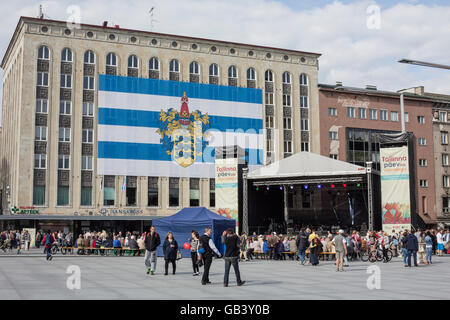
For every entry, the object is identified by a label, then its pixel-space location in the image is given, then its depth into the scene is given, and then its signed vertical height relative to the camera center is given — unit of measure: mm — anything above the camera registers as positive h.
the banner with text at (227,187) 42656 +2247
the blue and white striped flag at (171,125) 54094 +9078
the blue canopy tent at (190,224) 31516 -359
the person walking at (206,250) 16438 -970
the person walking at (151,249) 19734 -1071
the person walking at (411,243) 23312 -1095
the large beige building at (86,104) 51562 +10817
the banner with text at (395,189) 34750 +1633
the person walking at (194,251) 19578 -1155
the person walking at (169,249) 19406 -1070
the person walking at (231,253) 15868 -1003
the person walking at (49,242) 28797 -1185
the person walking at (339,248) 21953 -1205
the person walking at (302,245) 25625 -1258
